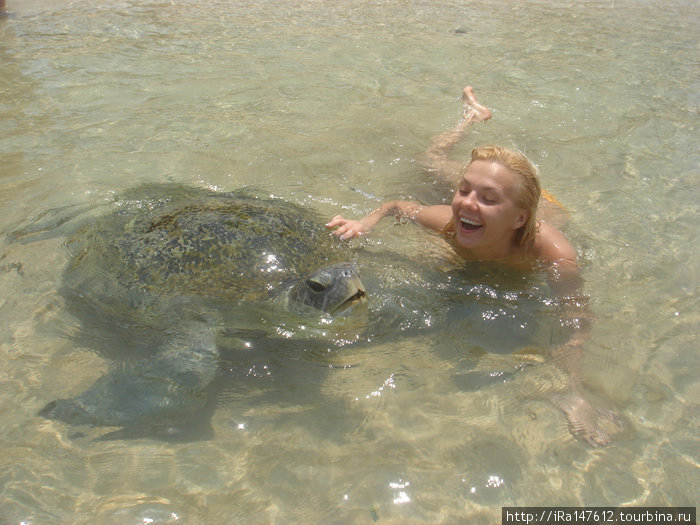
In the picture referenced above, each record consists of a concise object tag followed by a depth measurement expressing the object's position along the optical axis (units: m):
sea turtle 2.35
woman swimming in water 2.96
